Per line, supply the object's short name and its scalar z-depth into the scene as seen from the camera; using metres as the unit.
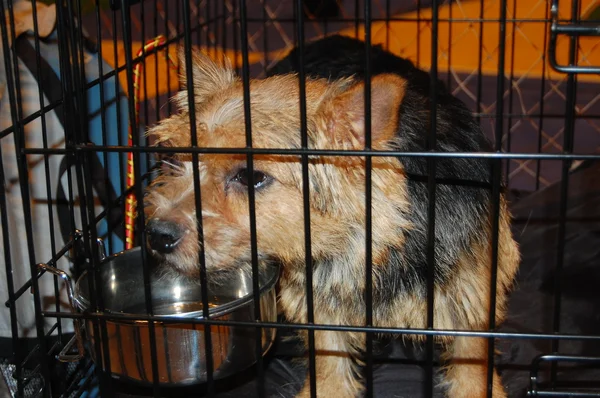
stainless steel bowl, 0.99
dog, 0.96
